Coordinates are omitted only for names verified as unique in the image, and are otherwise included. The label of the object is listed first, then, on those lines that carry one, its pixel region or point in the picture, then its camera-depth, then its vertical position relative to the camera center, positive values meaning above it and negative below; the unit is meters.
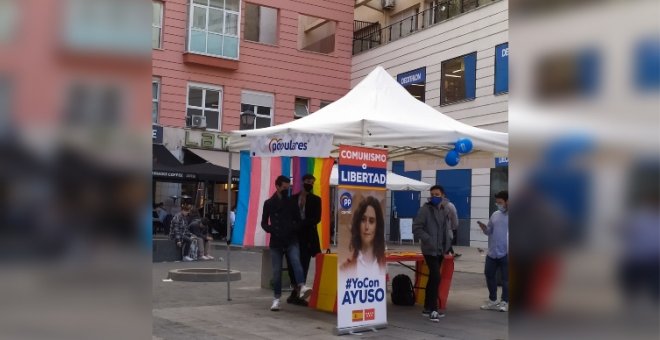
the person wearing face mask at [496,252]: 9.43 -0.69
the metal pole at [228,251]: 10.16 -0.87
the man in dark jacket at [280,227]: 9.10 -0.40
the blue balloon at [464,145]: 8.85 +0.80
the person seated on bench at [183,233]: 16.48 -0.95
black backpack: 10.03 -1.40
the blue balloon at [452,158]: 9.59 +0.67
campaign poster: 7.57 -0.46
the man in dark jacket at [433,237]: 8.59 -0.45
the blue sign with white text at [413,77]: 26.55 +5.19
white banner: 8.97 +0.76
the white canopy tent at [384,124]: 8.91 +1.07
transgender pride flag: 10.24 +0.18
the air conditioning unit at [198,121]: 26.62 +3.05
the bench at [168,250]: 16.17 -1.38
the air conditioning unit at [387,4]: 30.05 +9.13
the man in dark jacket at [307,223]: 9.66 -0.35
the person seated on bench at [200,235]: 17.05 -1.03
